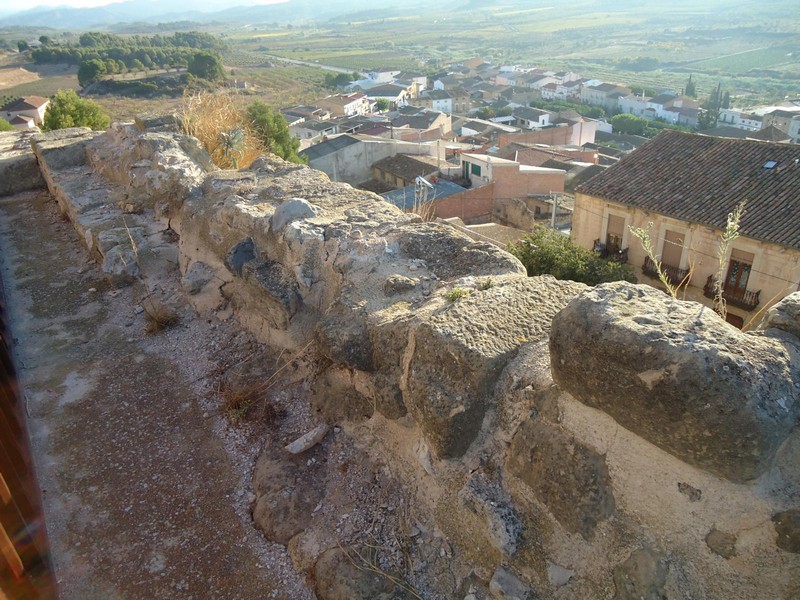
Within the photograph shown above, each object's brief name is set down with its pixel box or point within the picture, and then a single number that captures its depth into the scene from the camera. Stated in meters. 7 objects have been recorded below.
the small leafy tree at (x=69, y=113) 14.35
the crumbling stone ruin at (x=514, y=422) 2.17
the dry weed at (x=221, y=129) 8.63
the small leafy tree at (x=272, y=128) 15.01
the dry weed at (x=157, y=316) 5.35
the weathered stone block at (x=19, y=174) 9.96
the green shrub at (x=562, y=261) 9.25
